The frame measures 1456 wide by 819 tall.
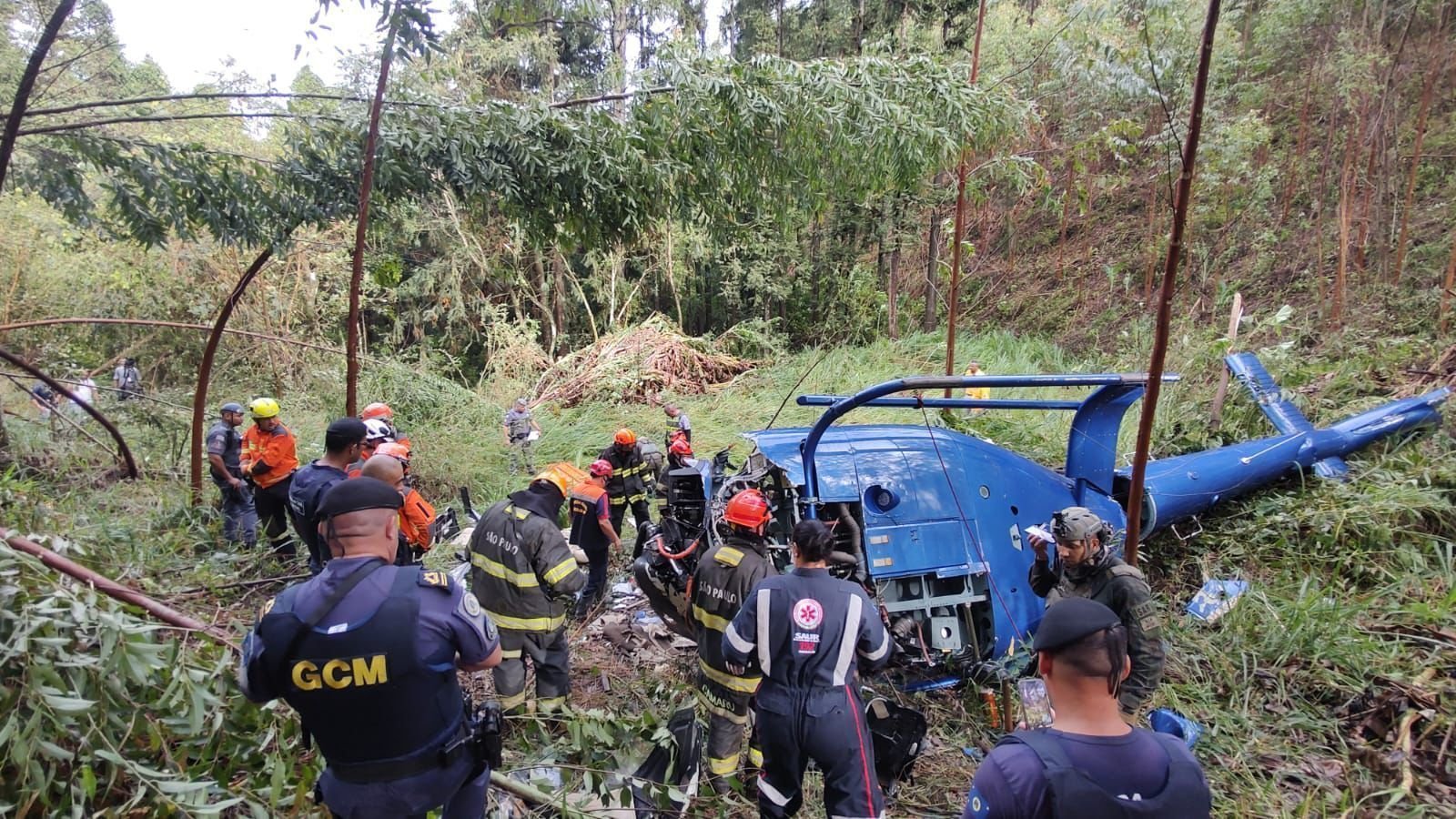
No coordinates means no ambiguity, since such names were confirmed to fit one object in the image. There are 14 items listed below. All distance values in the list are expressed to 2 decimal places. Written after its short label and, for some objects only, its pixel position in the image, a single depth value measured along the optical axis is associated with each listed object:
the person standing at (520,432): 8.49
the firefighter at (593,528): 5.05
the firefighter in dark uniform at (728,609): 3.28
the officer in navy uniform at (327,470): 3.71
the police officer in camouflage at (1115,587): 2.94
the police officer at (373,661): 1.79
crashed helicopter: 3.76
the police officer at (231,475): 5.58
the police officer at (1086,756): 1.36
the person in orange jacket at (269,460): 5.21
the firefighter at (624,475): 6.23
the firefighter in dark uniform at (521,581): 3.59
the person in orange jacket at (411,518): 3.85
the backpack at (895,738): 3.08
